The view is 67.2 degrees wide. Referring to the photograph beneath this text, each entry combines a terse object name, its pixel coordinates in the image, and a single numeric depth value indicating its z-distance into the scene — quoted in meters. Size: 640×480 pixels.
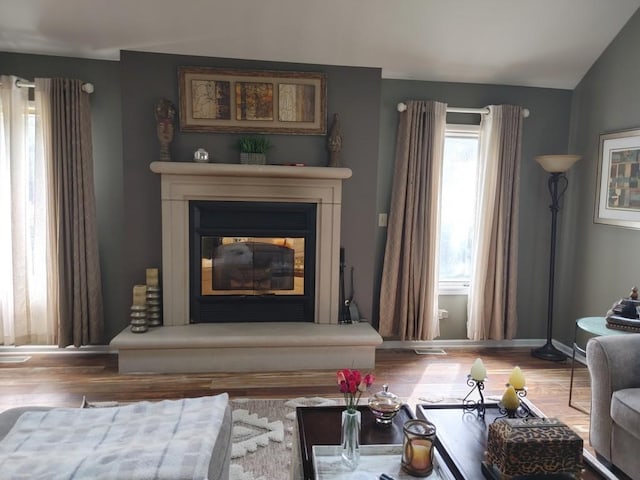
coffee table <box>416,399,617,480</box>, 1.74
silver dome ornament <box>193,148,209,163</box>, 3.73
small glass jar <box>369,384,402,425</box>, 2.04
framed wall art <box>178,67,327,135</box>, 3.77
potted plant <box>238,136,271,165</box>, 3.78
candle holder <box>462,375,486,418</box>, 2.15
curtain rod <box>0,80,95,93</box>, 3.68
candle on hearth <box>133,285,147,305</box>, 3.67
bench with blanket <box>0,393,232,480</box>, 1.44
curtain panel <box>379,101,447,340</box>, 4.05
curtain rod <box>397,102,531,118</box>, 4.13
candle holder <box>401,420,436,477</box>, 1.73
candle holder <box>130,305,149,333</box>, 3.63
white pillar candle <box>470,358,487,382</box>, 2.13
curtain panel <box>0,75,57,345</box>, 3.71
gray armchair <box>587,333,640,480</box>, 2.31
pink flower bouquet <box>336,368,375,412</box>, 1.83
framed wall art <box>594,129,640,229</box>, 3.58
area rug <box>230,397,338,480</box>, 2.41
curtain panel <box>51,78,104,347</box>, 3.71
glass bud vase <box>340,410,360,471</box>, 1.78
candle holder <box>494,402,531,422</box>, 2.10
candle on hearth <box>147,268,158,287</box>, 3.78
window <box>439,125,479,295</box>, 4.31
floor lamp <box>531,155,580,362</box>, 3.92
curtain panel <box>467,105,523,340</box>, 4.16
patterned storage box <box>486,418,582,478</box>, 1.65
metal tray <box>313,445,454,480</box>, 1.72
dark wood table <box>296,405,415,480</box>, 1.90
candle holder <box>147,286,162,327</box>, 3.78
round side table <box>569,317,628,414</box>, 2.91
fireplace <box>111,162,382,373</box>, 3.61
